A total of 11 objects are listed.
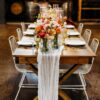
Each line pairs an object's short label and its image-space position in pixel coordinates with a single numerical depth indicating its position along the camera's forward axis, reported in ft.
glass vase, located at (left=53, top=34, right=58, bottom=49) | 10.71
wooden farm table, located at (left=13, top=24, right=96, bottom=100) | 10.47
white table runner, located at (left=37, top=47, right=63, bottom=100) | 10.23
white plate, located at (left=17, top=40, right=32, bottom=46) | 11.96
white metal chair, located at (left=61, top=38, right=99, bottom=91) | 12.04
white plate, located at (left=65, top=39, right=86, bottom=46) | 12.04
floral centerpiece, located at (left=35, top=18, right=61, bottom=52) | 10.20
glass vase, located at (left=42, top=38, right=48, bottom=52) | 10.34
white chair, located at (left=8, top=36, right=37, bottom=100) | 12.19
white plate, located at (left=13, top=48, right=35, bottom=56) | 10.69
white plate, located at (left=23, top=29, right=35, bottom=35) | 14.75
